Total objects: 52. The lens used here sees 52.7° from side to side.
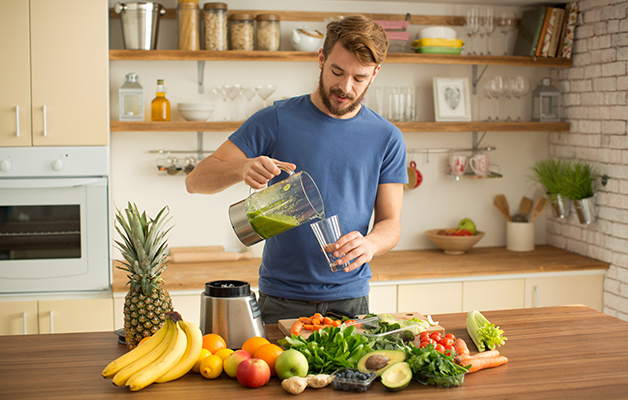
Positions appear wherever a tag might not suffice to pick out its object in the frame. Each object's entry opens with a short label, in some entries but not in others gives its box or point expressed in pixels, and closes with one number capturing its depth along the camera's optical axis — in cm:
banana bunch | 147
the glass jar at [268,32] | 346
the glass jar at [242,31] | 345
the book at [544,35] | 372
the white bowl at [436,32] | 367
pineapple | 167
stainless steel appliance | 169
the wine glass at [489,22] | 371
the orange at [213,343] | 162
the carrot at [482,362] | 159
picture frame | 378
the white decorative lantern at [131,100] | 335
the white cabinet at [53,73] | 301
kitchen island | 147
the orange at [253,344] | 160
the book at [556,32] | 372
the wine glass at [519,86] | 377
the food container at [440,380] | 151
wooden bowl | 374
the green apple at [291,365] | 150
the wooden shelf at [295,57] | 330
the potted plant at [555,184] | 372
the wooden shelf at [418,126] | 332
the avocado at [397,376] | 148
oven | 309
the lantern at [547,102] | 391
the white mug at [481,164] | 385
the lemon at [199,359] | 156
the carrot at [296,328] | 177
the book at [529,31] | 375
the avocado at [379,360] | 154
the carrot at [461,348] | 166
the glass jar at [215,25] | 338
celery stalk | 175
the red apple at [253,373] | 148
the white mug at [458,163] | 384
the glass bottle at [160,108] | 341
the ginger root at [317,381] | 148
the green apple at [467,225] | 385
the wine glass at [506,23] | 379
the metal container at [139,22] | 326
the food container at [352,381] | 147
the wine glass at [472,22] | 373
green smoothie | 169
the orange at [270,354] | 154
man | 208
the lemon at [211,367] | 153
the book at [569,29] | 373
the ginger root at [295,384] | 145
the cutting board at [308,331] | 180
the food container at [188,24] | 337
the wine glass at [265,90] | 350
